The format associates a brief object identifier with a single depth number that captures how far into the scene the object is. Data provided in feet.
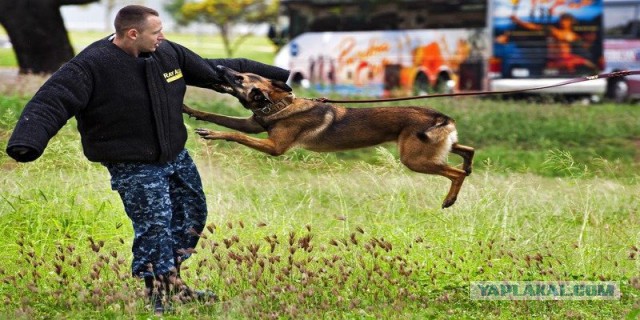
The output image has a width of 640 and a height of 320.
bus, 126.29
